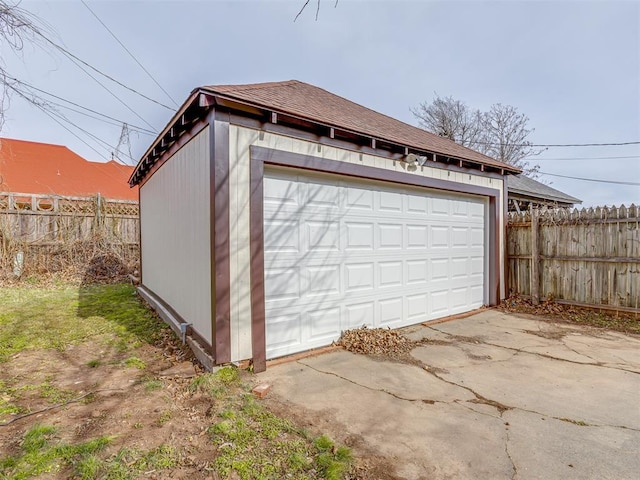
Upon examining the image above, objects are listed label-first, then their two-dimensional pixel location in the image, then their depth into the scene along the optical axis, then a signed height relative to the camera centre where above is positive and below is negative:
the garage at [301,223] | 3.46 +0.19
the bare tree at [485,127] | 21.36 +7.30
